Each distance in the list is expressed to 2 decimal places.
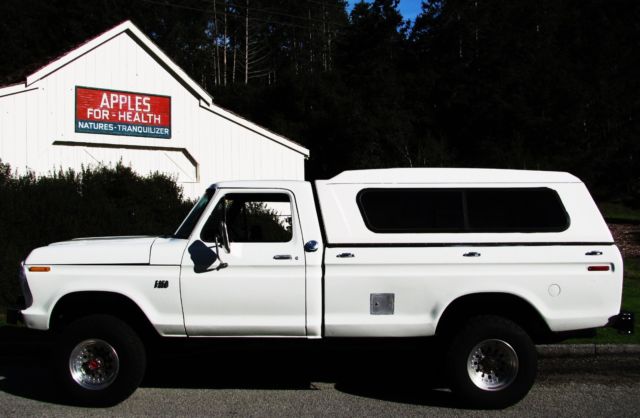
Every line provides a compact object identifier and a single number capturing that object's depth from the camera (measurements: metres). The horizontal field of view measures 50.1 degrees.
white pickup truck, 6.11
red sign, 16.20
